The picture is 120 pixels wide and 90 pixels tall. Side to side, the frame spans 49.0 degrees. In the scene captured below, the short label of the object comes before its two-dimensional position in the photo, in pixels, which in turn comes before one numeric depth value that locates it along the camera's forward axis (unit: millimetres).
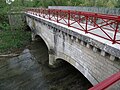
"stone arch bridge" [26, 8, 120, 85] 4913
